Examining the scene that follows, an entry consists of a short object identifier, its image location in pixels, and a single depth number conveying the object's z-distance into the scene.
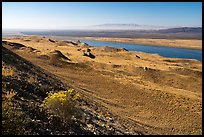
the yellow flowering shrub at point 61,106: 5.60
